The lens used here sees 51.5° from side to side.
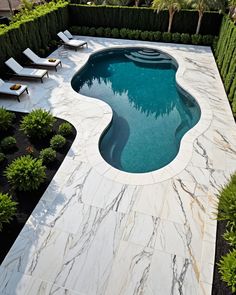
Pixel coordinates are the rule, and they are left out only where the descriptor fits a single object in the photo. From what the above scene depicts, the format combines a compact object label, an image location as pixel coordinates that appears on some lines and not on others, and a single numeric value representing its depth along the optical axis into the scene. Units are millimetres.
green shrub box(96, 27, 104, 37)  20283
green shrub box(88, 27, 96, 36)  20406
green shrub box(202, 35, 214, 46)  18344
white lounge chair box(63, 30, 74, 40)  19317
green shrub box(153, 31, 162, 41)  19156
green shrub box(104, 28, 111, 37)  20203
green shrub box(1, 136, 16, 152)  8961
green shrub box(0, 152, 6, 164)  8477
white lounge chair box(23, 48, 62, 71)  14734
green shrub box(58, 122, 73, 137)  9748
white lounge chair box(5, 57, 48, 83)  13384
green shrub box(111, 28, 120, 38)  20031
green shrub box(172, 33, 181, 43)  18859
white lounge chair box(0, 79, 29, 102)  11677
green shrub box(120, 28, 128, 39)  19862
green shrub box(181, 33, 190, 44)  18734
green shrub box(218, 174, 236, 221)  6055
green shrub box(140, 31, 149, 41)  19384
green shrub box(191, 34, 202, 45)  18484
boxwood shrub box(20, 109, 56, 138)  9414
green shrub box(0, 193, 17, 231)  6309
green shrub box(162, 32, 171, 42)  19048
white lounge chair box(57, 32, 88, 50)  17797
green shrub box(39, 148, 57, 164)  8539
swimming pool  9711
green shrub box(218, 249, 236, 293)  5098
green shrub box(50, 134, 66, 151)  9109
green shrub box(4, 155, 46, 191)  7344
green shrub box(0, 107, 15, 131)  9773
